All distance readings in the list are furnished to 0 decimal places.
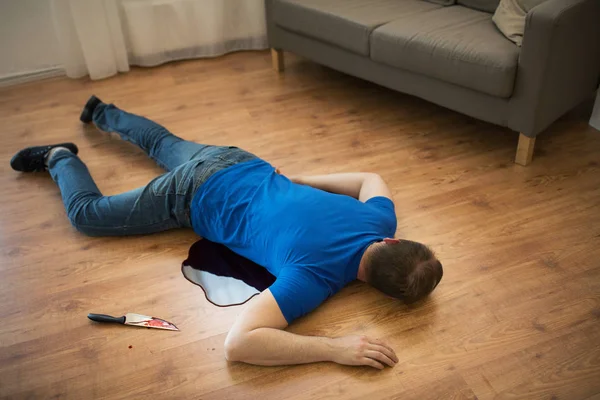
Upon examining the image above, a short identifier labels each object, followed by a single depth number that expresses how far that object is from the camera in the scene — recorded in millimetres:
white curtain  3184
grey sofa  2264
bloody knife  1832
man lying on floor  1685
